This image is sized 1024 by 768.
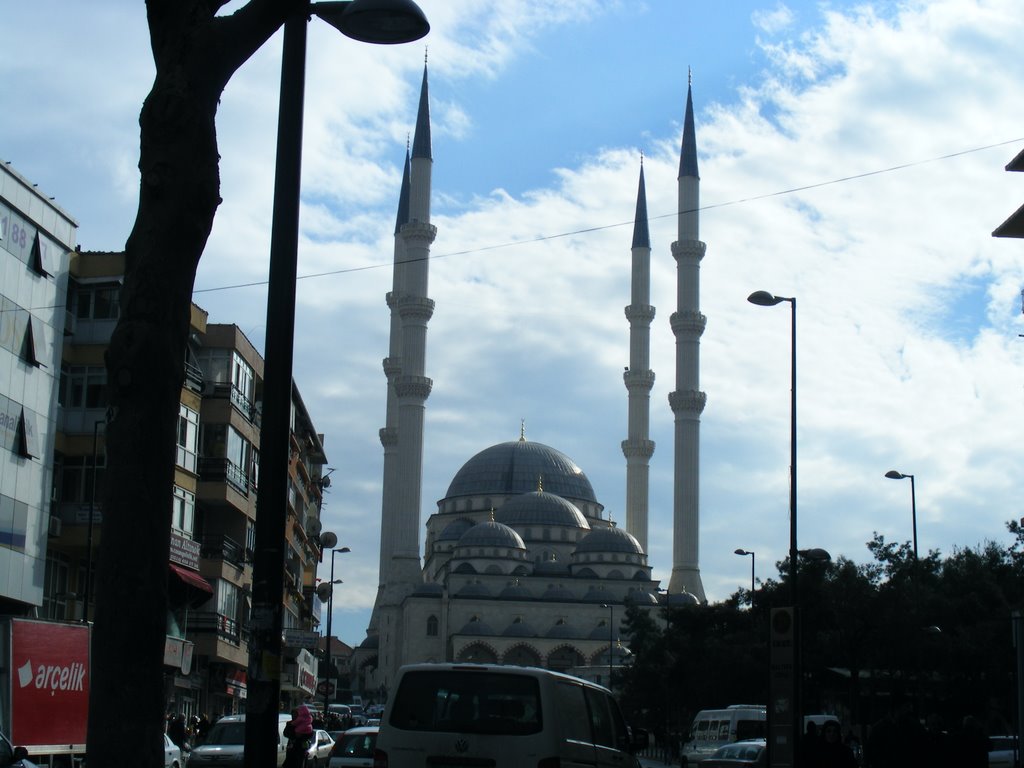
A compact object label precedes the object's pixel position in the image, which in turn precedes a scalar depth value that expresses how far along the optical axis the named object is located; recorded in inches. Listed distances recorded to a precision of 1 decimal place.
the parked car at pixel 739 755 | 849.5
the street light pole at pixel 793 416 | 786.8
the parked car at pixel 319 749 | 861.8
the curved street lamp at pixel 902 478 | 1193.4
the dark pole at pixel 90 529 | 929.0
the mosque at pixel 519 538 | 3009.4
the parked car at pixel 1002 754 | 938.1
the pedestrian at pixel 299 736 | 687.7
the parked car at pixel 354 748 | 711.1
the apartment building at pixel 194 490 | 1068.5
